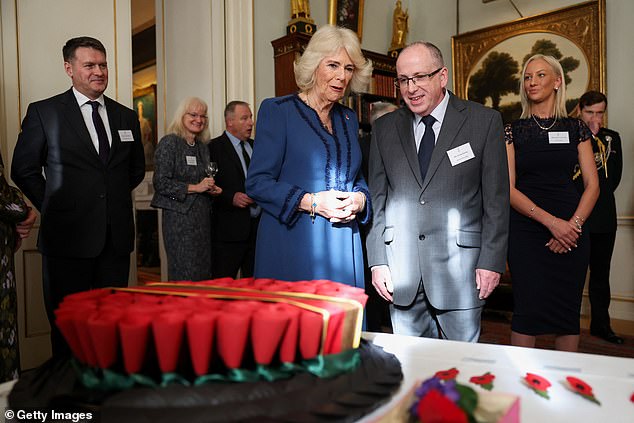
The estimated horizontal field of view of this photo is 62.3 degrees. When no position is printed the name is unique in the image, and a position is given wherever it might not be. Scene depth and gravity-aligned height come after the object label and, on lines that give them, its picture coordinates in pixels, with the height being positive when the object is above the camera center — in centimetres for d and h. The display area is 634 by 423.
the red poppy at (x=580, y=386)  88 -32
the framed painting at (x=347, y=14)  550 +208
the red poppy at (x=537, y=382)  91 -32
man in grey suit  185 -4
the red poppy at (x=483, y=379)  93 -31
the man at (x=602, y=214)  407 -10
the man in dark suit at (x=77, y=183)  264 +15
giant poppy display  75 -19
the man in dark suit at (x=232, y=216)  376 -5
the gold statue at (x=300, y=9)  495 +188
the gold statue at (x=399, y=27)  606 +206
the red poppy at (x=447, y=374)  95 -31
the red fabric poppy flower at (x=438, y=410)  61 -25
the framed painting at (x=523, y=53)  516 +162
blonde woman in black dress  251 -3
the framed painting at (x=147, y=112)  912 +183
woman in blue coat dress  186 +10
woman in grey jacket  355 +7
